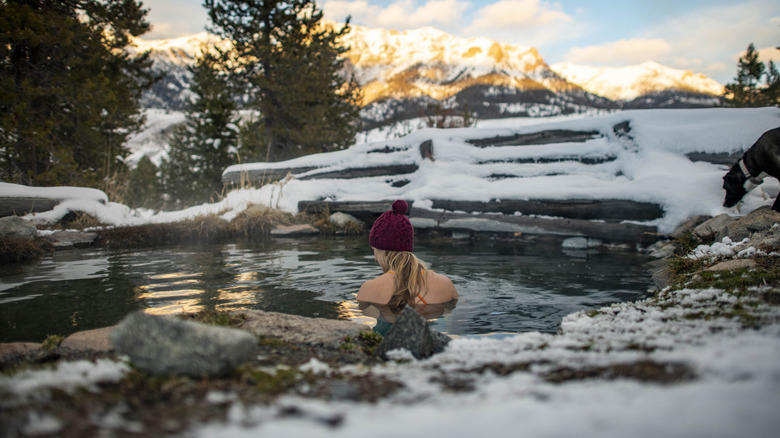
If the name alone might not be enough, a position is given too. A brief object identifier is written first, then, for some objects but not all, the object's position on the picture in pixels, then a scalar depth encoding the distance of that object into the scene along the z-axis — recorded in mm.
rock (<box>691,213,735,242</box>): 5293
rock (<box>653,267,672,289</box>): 4160
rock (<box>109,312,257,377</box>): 1437
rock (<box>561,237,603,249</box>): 7355
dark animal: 4824
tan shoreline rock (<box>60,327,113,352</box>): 2344
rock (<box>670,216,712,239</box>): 6074
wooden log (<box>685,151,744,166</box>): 7305
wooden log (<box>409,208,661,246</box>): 6824
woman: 3932
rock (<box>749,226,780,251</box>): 3485
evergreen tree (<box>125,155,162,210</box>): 36031
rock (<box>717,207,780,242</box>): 4602
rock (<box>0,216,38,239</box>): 6477
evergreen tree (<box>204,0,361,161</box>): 16125
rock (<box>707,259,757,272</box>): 3108
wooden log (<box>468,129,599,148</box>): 9250
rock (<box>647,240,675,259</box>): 5914
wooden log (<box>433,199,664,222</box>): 6768
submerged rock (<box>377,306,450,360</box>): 2080
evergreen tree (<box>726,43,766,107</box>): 24312
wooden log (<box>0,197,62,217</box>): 8047
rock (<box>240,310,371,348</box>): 2484
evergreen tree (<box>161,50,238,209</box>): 19297
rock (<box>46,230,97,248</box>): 7402
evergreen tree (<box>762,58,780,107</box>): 22247
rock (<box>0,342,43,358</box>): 2330
